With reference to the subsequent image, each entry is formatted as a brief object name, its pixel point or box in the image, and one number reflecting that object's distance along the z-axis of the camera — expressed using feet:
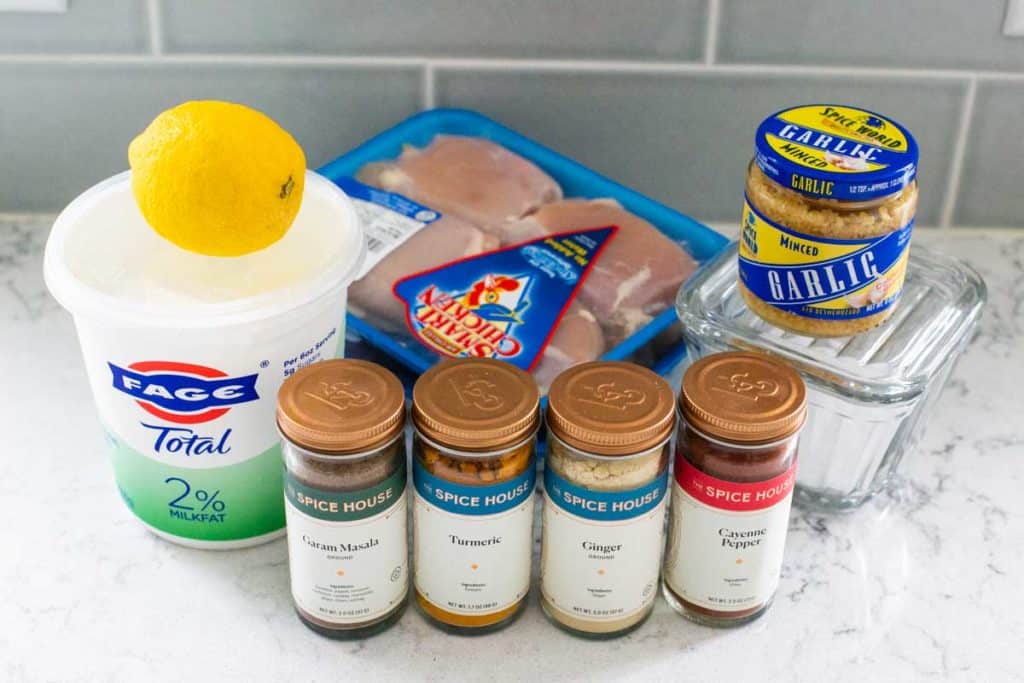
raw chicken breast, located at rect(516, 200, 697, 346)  3.23
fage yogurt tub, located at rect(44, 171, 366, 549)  2.48
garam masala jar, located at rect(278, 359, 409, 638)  2.38
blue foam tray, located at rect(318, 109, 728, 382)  3.49
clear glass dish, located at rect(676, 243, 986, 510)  2.79
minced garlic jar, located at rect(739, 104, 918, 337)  2.62
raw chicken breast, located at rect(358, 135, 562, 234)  3.49
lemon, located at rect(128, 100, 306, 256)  2.46
